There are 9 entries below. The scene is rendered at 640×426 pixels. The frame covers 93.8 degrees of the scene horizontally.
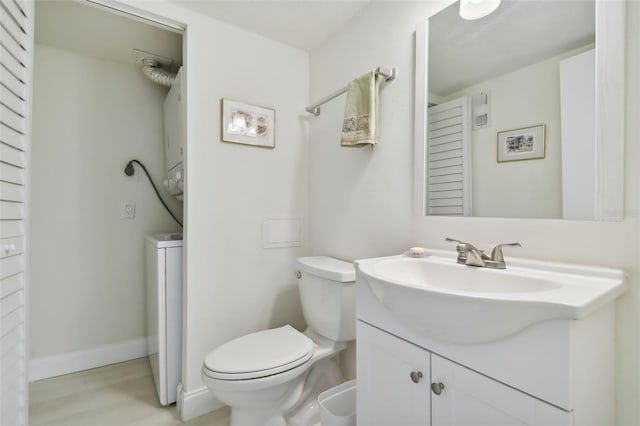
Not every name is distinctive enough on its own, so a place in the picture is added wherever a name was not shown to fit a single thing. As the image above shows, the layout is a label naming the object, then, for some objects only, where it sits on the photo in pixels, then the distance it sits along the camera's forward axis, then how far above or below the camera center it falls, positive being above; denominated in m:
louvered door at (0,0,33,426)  0.99 +0.06
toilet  1.21 -0.63
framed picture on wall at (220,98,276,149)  1.69 +0.52
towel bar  1.41 +0.66
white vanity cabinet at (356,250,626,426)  0.60 -0.32
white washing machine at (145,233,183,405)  1.62 -0.56
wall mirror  0.82 +0.34
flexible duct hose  2.07 +0.97
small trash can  1.17 -0.80
